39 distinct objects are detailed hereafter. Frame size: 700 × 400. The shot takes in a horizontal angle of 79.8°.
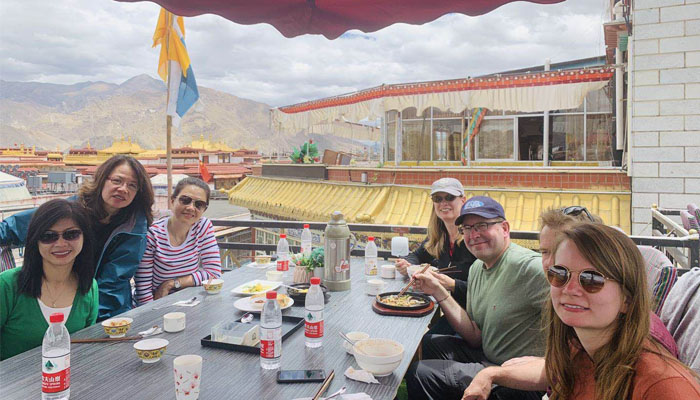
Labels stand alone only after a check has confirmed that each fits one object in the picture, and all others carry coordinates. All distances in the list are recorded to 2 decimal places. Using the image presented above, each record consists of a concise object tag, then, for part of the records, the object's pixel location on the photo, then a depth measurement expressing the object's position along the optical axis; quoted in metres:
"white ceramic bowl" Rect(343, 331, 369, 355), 1.91
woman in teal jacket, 2.88
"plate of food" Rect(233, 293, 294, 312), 2.45
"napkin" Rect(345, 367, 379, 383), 1.64
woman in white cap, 3.34
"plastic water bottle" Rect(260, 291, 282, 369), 1.72
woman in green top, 2.16
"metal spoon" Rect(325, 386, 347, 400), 1.51
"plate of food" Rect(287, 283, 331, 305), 2.74
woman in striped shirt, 3.30
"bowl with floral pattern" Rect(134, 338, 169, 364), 1.77
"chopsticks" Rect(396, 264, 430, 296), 2.62
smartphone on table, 1.62
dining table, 1.54
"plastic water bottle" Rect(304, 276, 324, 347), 1.96
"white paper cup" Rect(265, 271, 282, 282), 3.26
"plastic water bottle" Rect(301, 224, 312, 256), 3.59
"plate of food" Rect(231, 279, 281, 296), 2.87
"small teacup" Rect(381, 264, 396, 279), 3.40
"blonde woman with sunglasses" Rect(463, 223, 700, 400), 1.13
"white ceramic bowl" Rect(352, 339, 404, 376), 1.67
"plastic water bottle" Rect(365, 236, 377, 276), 3.51
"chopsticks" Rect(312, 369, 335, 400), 1.49
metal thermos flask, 2.87
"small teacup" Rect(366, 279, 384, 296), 2.89
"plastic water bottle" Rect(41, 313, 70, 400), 1.44
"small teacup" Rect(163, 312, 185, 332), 2.14
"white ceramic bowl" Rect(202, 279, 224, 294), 2.91
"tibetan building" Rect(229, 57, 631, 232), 10.16
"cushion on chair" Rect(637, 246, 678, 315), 1.89
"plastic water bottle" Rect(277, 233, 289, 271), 3.59
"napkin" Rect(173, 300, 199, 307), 2.62
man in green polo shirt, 2.25
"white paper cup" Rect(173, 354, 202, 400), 1.46
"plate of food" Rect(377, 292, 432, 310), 2.48
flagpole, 5.12
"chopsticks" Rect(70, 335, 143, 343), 2.00
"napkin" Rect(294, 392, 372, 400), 1.49
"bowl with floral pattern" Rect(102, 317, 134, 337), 2.06
